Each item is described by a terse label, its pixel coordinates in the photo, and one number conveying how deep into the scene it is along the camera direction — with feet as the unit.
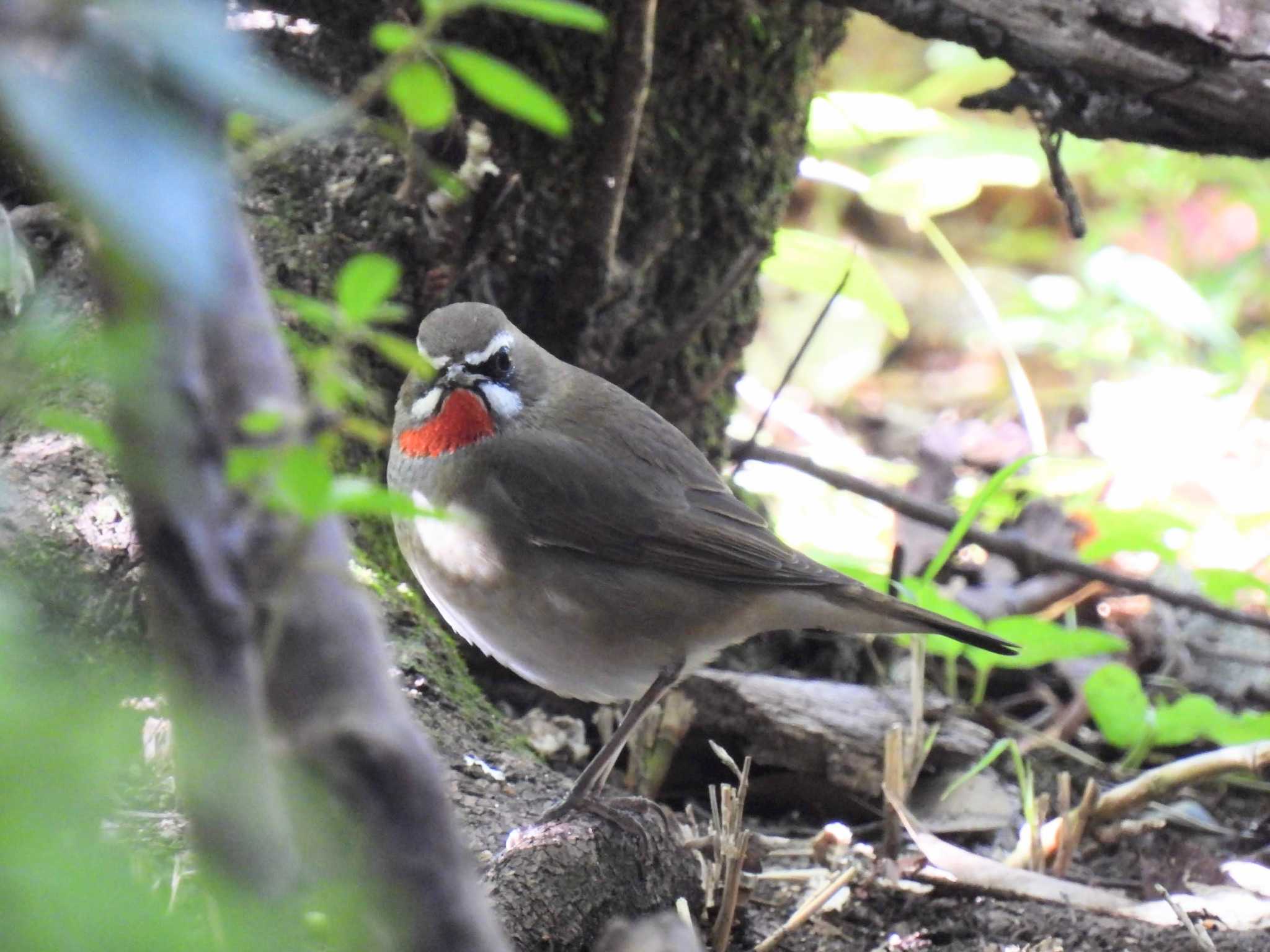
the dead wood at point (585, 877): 15.53
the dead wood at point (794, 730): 23.66
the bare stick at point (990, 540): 28.50
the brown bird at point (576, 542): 19.94
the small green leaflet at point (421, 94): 6.34
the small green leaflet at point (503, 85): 6.22
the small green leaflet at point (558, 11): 6.30
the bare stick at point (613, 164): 22.22
